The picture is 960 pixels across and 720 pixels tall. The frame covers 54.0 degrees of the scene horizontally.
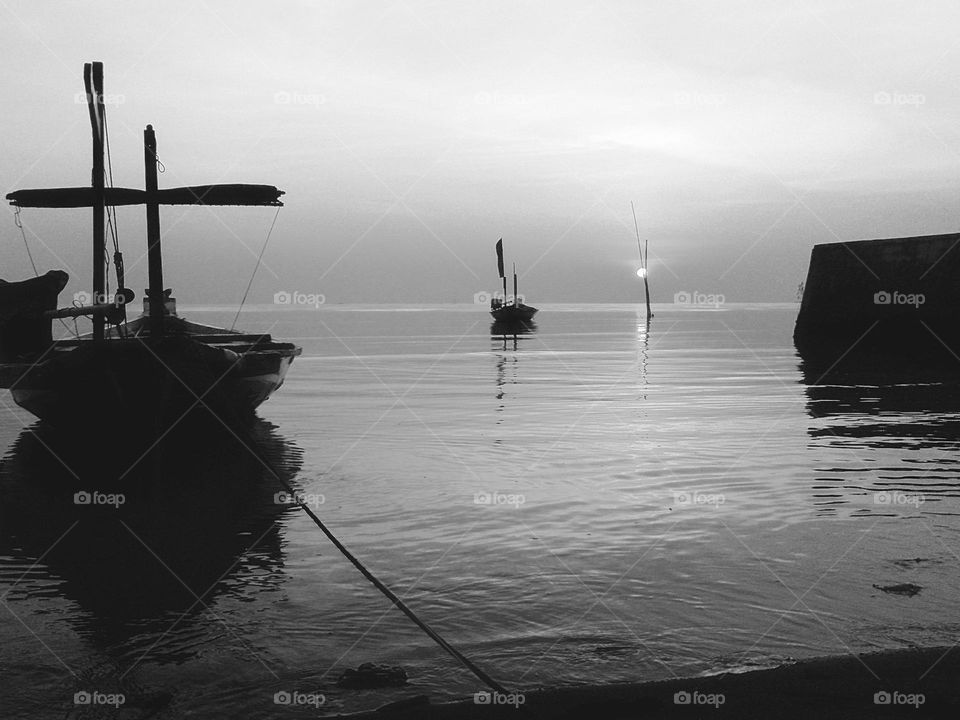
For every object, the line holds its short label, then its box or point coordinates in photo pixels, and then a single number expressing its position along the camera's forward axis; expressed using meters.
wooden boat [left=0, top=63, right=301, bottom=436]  16.53
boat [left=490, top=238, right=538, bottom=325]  98.12
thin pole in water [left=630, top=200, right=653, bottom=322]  110.56
